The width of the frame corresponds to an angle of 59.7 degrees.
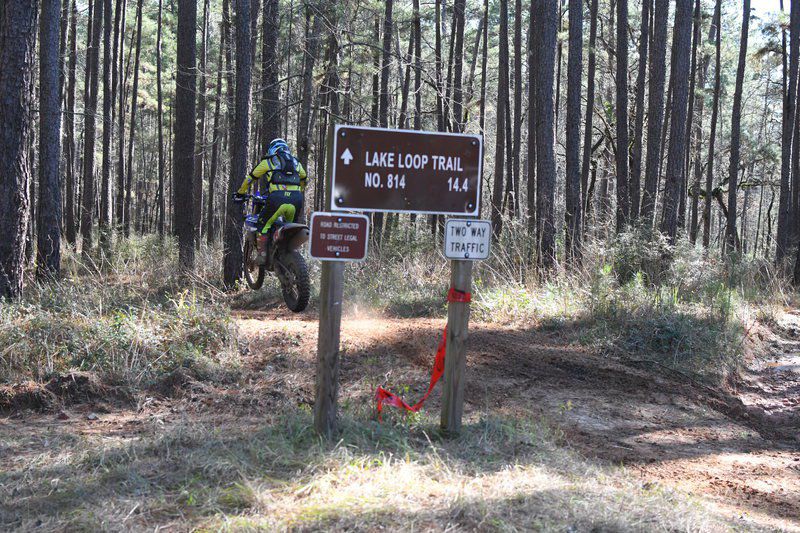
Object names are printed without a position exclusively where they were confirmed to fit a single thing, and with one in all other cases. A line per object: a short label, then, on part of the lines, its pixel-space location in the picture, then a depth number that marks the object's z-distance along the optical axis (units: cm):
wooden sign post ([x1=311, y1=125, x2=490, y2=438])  449
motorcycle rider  863
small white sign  473
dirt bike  864
